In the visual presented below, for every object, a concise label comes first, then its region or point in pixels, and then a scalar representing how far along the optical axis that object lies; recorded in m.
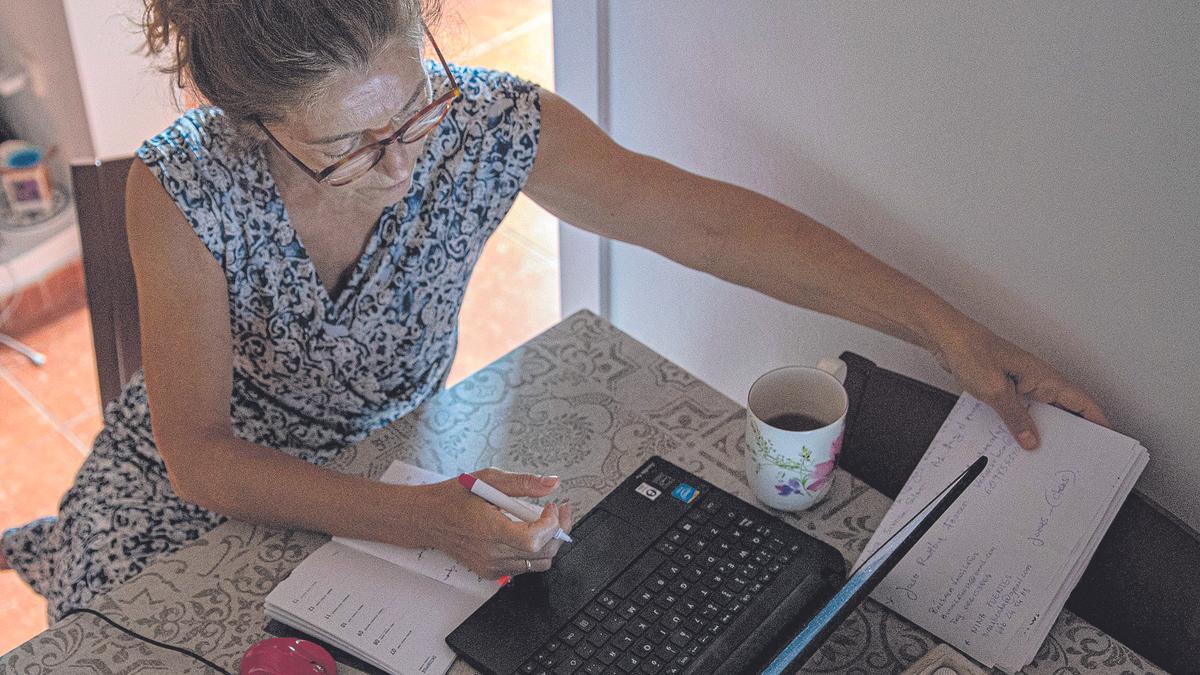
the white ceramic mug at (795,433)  1.02
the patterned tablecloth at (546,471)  0.97
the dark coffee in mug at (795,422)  1.09
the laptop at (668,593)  0.93
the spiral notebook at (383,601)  0.96
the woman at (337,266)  1.02
